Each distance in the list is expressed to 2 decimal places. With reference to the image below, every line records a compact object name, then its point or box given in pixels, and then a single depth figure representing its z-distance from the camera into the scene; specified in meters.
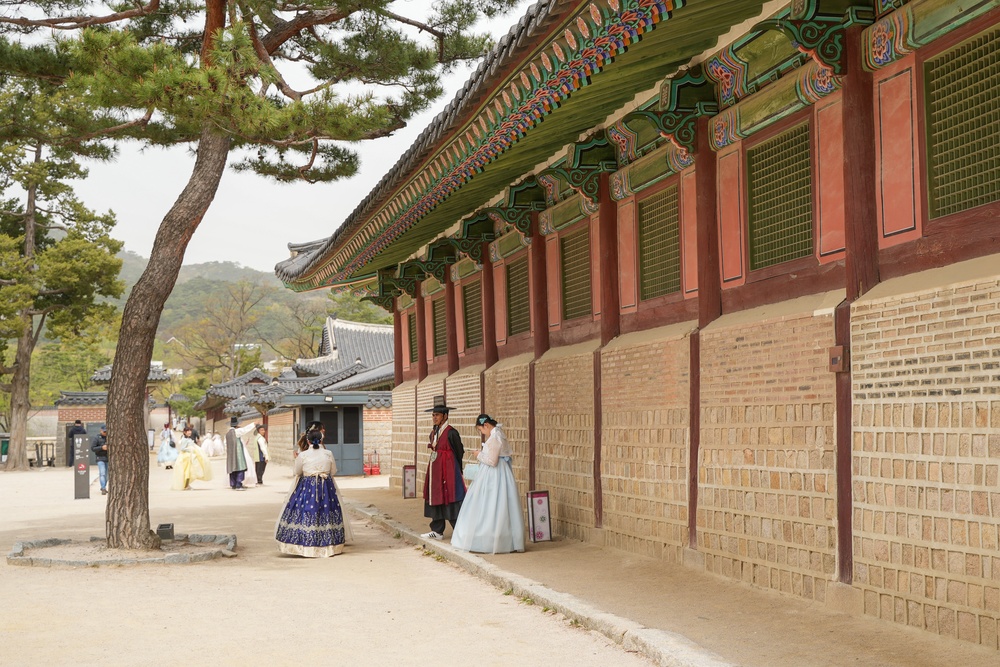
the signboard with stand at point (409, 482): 19.97
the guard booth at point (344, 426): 30.44
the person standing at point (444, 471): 12.38
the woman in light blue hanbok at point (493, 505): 11.18
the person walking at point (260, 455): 28.17
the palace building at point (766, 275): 6.30
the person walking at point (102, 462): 23.96
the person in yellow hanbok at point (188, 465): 26.94
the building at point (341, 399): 30.61
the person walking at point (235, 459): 25.70
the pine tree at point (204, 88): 10.50
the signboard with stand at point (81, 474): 22.53
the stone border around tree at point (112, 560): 11.23
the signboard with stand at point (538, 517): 11.81
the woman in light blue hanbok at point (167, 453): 39.88
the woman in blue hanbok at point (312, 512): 11.95
